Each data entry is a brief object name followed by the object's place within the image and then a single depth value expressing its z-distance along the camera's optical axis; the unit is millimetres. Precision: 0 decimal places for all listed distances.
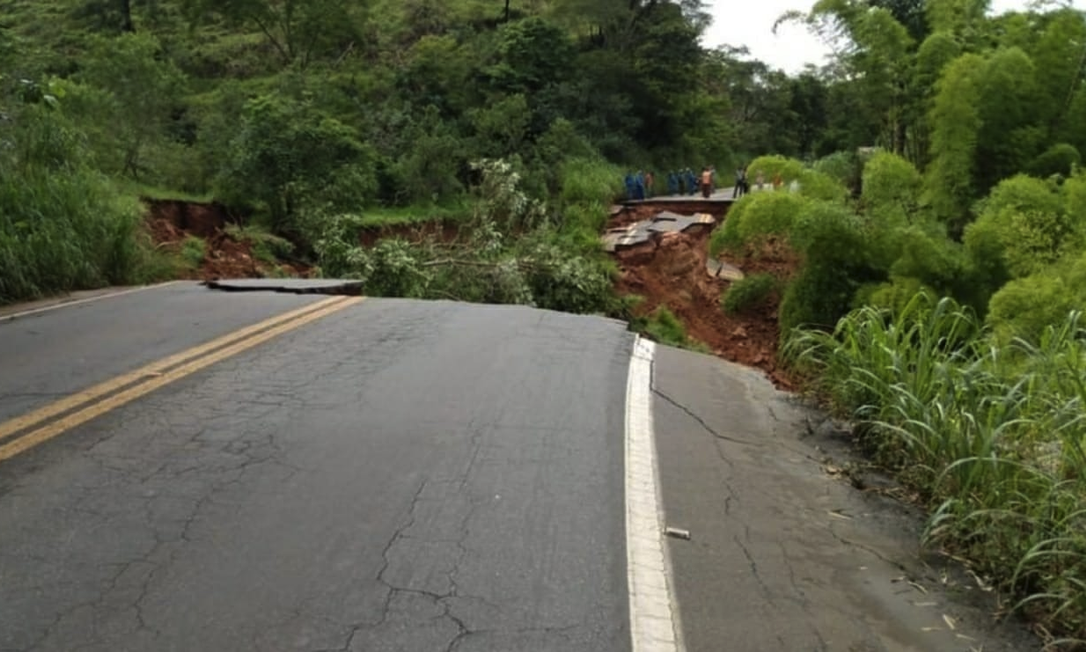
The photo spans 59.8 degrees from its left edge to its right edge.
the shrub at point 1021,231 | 10664
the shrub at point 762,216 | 14652
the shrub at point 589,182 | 32750
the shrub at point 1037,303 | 8930
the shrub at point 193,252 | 17245
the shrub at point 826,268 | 13398
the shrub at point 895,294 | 12695
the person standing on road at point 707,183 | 37375
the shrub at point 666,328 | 19469
